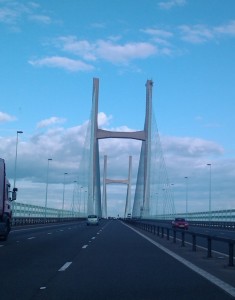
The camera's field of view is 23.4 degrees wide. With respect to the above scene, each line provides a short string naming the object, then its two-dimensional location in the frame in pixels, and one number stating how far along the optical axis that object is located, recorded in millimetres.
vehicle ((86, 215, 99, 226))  77312
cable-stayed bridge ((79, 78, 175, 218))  74000
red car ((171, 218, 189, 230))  63156
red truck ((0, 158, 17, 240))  30109
